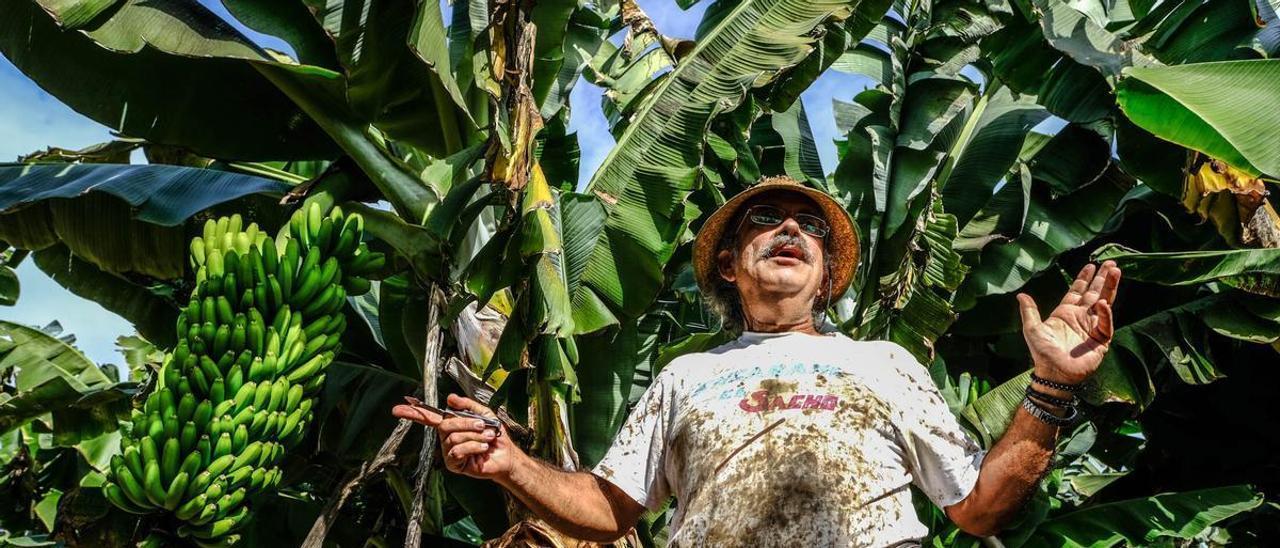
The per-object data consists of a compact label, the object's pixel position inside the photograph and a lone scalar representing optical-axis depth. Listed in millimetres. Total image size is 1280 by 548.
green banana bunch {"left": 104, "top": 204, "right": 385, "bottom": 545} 2852
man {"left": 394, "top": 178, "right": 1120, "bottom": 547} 1860
